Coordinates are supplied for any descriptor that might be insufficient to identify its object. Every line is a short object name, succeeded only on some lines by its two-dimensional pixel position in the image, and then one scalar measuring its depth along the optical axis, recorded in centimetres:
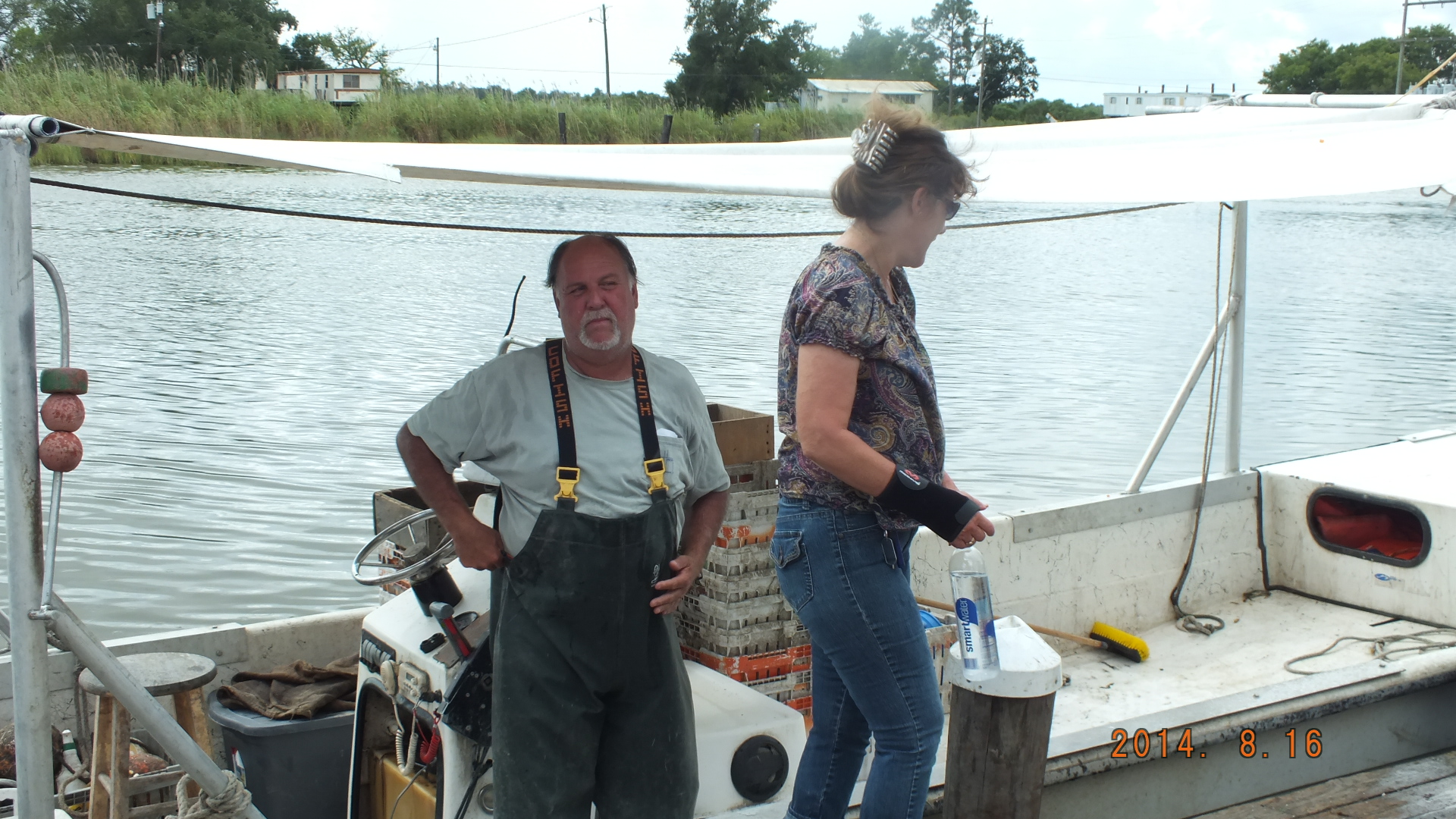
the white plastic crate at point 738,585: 316
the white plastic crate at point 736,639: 316
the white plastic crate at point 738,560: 317
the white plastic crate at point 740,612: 316
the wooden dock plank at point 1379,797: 362
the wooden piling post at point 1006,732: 249
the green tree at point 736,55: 6681
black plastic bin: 310
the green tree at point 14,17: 5828
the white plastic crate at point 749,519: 317
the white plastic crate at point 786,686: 324
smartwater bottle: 242
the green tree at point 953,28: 8875
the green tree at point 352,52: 7594
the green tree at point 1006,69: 8506
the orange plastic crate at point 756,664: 317
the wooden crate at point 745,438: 328
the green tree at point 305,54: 7206
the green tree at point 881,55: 6975
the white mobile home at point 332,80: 6450
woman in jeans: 220
